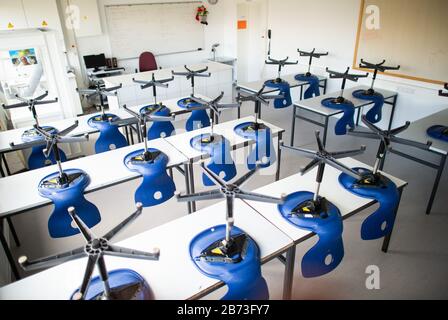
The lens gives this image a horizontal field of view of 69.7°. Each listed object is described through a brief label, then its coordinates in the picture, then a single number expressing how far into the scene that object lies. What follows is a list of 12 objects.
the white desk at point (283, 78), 5.18
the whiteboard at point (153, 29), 7.02
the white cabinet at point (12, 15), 5.28
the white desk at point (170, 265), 1.67
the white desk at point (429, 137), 3.12
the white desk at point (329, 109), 4.20
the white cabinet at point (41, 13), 5.46
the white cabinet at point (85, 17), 6.26
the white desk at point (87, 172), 2.39
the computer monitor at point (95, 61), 6.66
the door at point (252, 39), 7.10
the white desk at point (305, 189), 2.11
